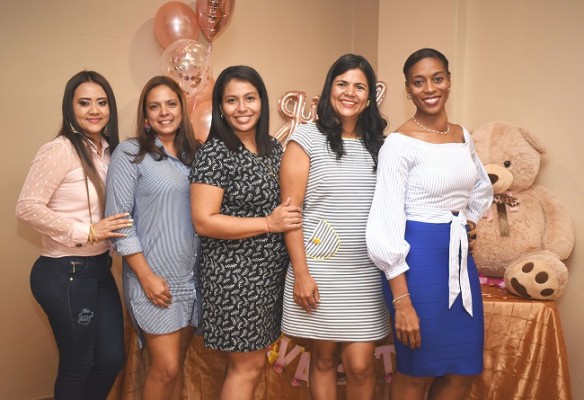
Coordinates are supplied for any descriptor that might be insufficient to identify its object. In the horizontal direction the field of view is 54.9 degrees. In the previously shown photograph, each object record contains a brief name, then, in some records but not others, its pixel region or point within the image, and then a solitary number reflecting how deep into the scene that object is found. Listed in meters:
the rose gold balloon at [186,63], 2.69
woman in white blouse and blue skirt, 1.76
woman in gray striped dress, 1.82
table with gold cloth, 2.20
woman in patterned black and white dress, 1.78
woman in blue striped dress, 1.92
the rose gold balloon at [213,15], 2.88
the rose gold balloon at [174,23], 2.86
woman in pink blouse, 1.90
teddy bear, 2.43
